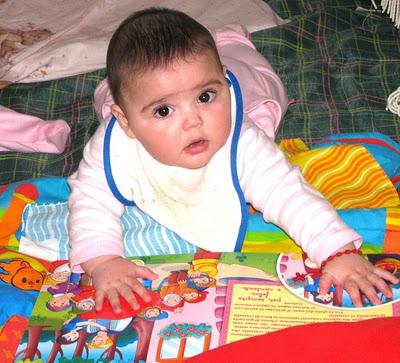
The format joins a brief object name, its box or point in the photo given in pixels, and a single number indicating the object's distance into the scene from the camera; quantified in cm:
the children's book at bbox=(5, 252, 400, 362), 86
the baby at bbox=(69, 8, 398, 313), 94
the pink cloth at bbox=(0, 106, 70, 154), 128
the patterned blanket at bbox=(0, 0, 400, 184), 127
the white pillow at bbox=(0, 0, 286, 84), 142
